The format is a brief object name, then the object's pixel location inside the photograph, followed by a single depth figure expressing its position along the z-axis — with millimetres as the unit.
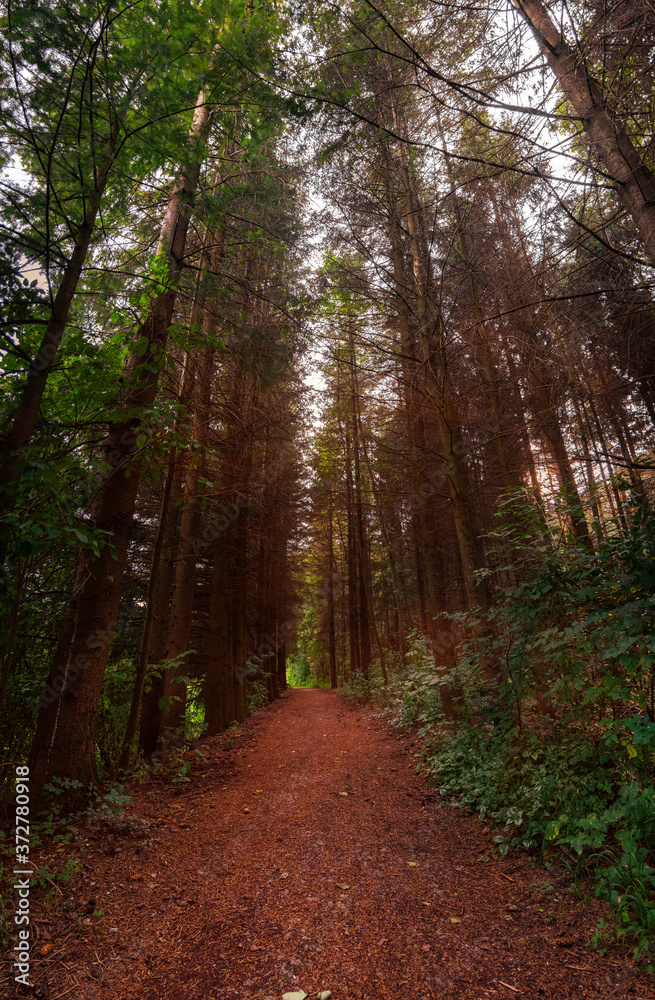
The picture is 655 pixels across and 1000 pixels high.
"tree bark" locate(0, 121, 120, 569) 2514
